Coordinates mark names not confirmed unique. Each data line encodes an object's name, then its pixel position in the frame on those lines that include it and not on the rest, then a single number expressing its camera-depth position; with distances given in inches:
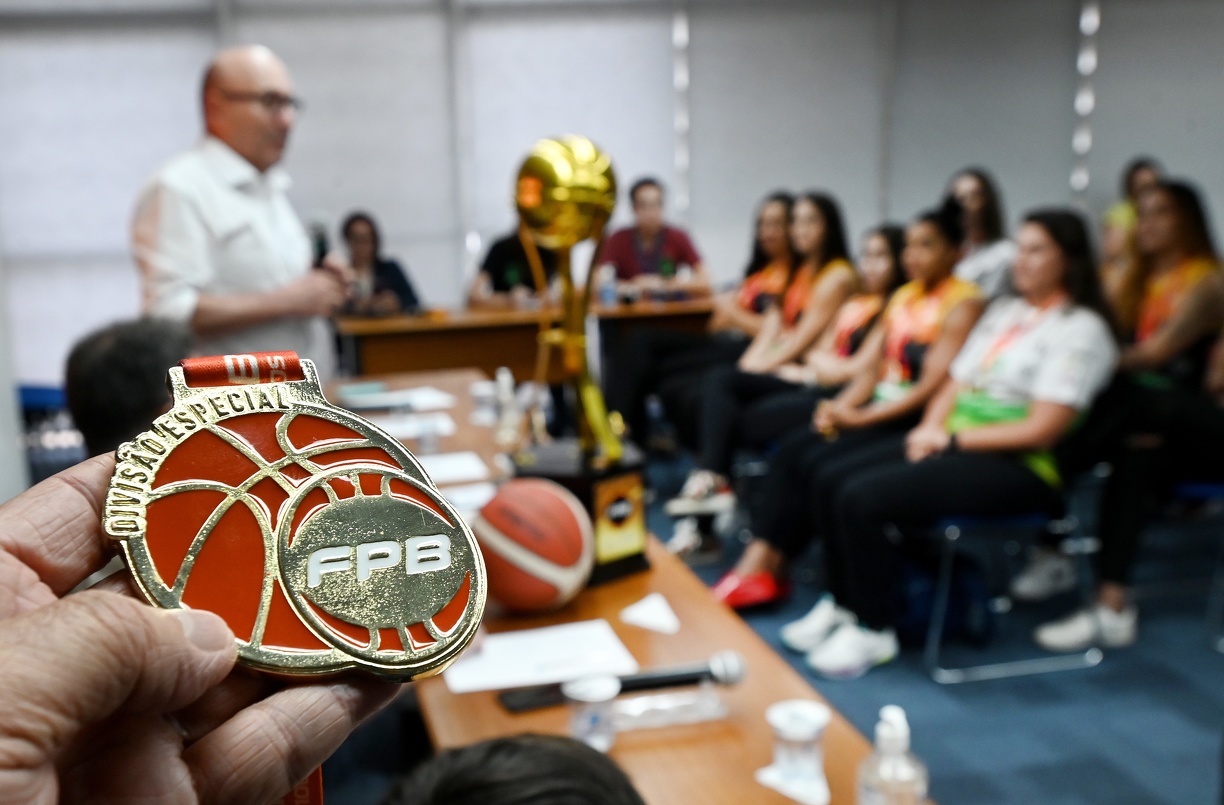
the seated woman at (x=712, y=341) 193.0
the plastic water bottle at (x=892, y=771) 45.3
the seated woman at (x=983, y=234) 162.7
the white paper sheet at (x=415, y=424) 113.0
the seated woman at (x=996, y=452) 112.1
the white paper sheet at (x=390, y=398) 125.3
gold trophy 72.7
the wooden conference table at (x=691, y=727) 49.3
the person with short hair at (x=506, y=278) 215.6
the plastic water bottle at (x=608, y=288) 218.8
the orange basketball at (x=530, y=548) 67.2
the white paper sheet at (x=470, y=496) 83.5
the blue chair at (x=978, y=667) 112.8
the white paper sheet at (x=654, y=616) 67.2
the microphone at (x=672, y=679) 55.9
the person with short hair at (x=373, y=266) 238.5
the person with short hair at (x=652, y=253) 221.0
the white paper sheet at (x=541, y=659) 60.2
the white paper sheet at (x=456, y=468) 96.4
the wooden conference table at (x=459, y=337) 194.2
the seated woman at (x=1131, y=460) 120.8
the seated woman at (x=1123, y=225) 191.4
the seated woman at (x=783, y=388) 153.3
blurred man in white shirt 87.3
